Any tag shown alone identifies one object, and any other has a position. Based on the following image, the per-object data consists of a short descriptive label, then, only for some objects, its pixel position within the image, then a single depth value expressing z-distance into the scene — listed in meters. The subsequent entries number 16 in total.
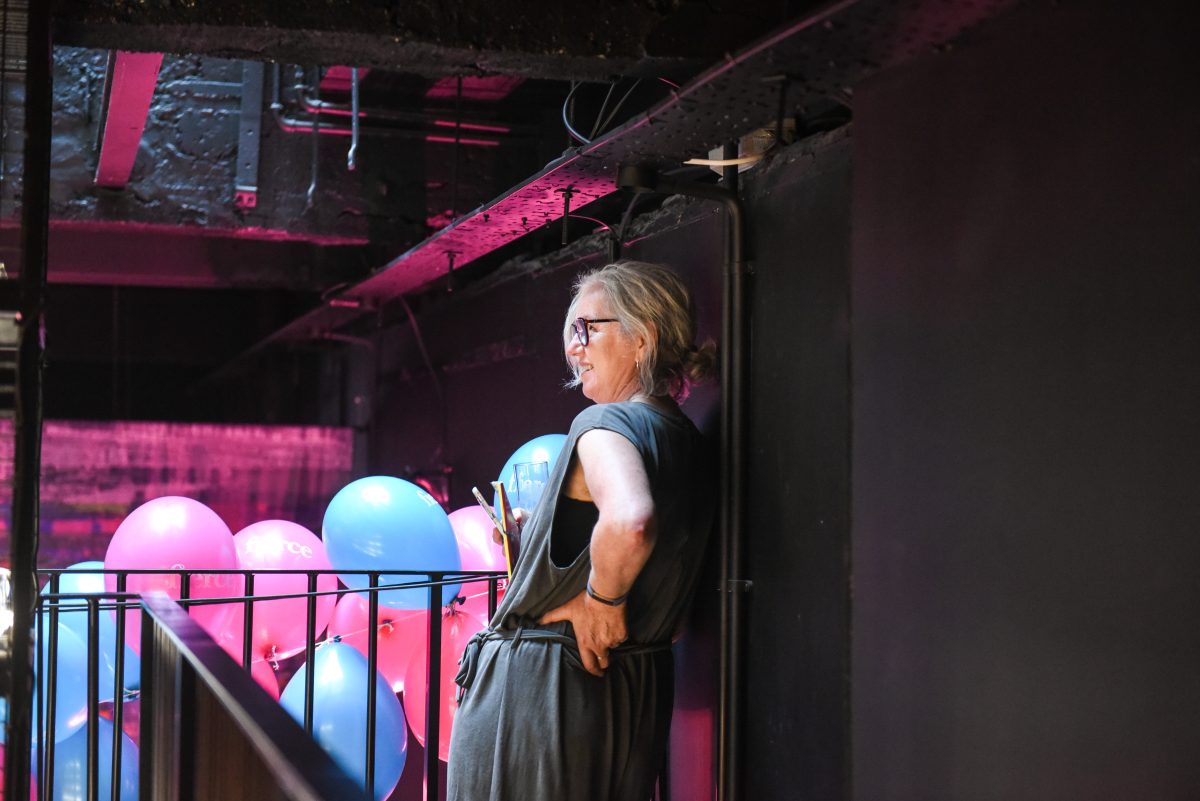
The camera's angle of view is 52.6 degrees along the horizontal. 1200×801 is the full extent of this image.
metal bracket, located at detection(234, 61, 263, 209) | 4.96
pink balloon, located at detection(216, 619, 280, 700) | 3.63
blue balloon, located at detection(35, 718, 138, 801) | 3.42
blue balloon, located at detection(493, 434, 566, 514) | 3.06
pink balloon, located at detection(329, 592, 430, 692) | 3.57
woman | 2.23
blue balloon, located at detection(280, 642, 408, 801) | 3.12
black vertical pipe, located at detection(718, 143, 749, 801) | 2.53
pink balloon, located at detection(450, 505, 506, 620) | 3.75
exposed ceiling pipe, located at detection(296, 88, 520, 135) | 4.95
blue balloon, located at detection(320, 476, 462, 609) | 3.35
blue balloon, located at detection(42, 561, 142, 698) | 3.57
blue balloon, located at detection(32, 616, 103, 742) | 3.34
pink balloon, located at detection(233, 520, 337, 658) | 3.73
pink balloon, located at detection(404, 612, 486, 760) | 3.40
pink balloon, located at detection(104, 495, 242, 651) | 3.48
